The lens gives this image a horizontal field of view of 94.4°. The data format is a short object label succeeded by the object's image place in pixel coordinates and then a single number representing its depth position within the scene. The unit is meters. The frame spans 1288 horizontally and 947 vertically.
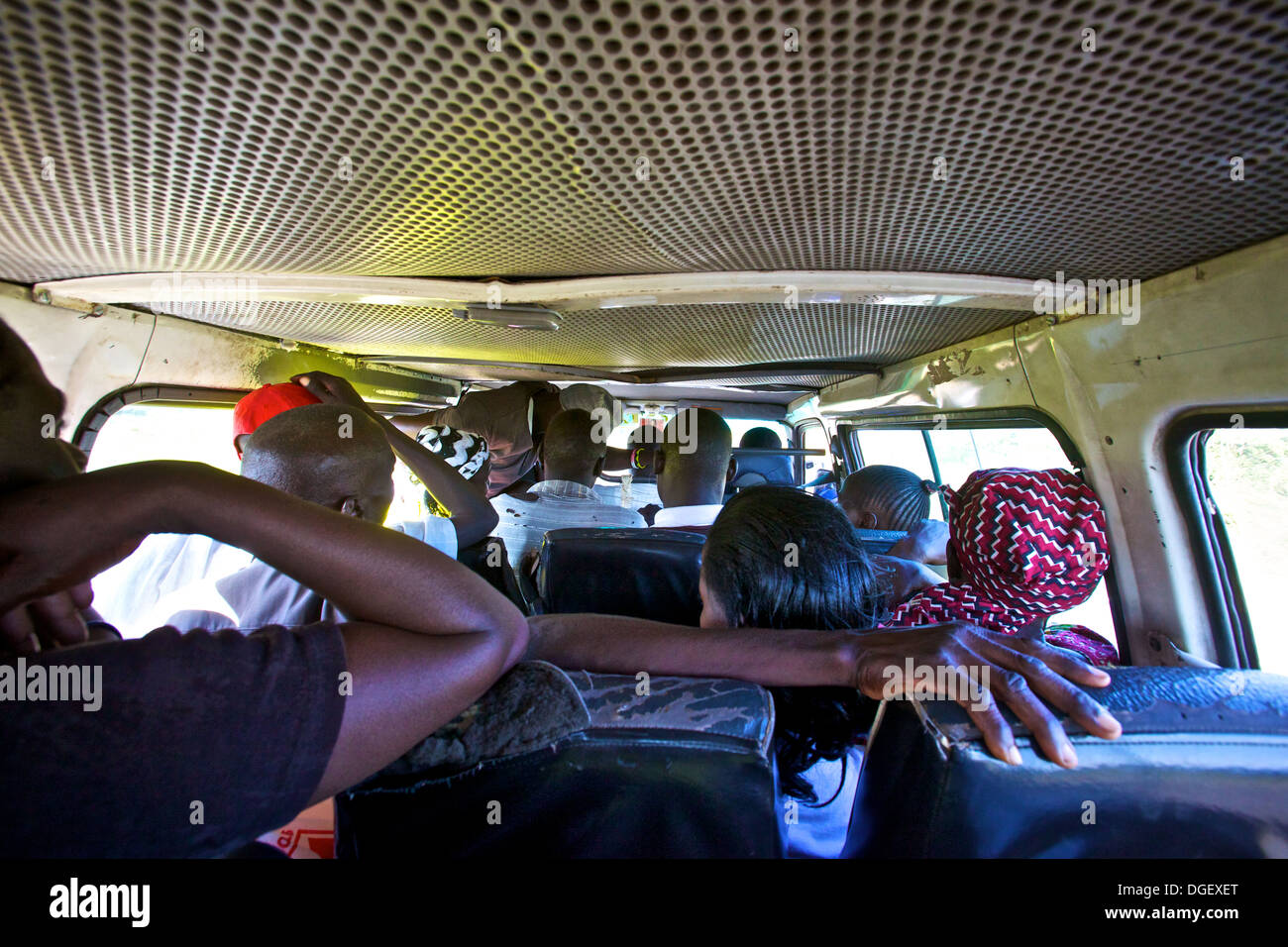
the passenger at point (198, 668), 0.69
